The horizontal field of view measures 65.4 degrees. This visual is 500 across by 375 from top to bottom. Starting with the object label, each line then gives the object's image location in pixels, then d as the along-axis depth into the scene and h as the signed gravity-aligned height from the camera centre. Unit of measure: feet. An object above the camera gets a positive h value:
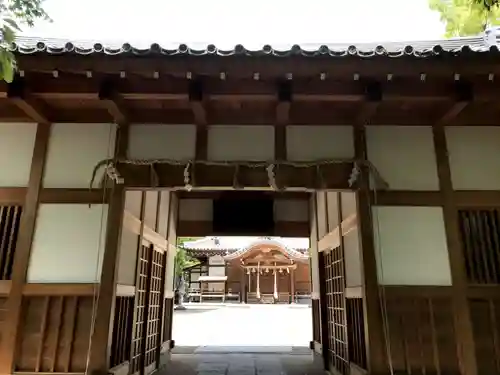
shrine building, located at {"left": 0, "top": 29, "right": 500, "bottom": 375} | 9.75 +3.79
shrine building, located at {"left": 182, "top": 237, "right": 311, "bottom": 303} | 73.97 +4.58
